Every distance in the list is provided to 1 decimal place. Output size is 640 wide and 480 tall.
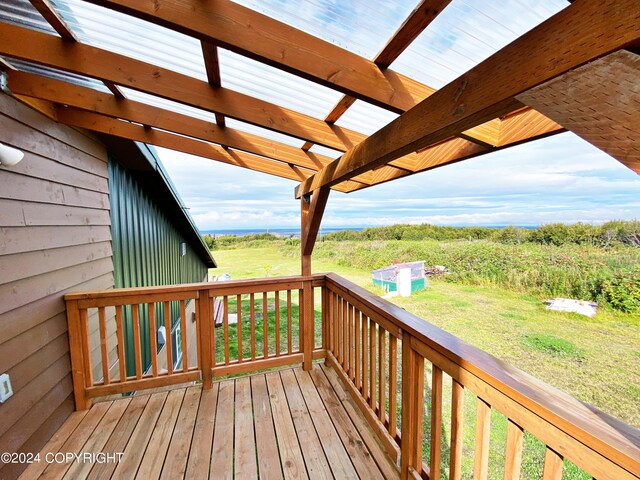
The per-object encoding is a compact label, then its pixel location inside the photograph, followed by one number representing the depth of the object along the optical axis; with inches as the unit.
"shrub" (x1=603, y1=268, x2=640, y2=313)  190.5
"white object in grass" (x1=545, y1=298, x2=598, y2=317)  206.7
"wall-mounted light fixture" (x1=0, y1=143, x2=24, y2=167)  62.1
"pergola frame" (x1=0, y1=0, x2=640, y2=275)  27.5
